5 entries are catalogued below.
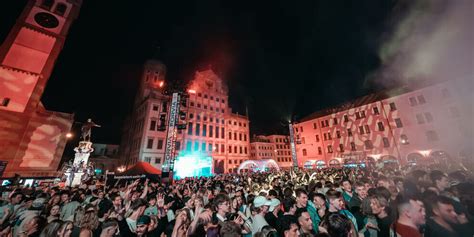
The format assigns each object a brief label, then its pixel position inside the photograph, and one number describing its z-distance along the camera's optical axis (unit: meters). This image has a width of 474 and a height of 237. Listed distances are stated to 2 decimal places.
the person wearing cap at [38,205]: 4.40
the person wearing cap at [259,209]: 3.23
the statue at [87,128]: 19.81
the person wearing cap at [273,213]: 3.41
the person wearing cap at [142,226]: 2.67
